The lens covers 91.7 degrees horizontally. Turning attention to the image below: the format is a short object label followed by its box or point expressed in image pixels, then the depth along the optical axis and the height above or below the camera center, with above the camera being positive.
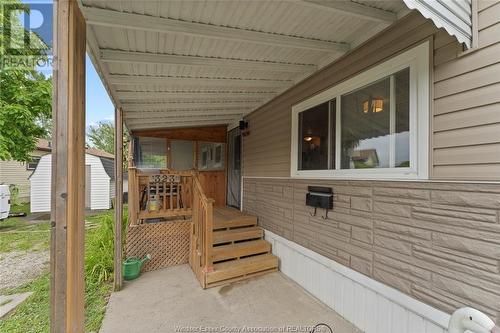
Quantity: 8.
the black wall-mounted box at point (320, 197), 2.93 -0.36
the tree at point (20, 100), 6.72 +2.06
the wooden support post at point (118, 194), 3.47 -0.39
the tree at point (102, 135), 24.42 +3.33
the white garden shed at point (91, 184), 10.52 -0.76
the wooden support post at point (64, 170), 1.25 -0.01
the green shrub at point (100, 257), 3.81 -1.51
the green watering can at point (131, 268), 3.77 -1.58
